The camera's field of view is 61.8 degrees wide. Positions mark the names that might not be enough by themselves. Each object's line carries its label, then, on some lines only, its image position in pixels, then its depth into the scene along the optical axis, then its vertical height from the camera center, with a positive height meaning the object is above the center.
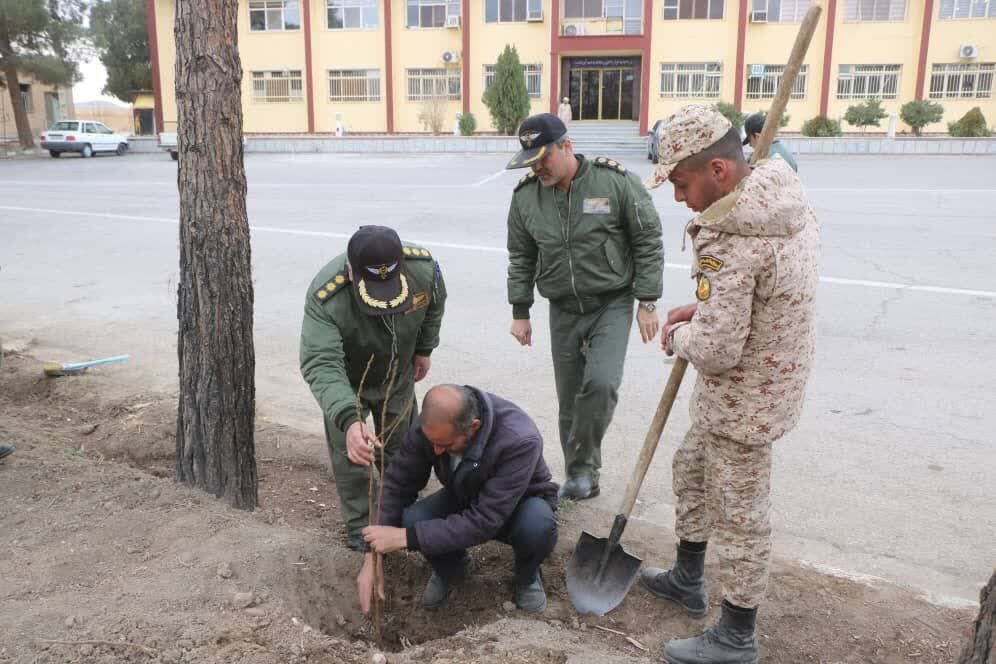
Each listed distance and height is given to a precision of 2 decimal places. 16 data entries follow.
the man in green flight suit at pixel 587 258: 4.00 -0.53
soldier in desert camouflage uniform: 2.49 -0.56
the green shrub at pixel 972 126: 29.80 +0.86
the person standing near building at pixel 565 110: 33.69 +1.50
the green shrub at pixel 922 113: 30.95 +1.35
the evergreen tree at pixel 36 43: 35.62 +4.48
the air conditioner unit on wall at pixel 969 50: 33.50 +3.94
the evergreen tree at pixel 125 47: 50.06 +5.90
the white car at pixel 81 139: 34.56 +0.27
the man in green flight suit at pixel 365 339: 3.34 -0.82
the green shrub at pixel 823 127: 30.77 +0.81
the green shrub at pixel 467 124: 34.88 +0.96
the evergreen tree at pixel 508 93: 34.12 +2.20
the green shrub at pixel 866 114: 31.59 +1.33
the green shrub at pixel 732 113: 30.07 +1.31
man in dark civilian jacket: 3.03 -1.33
